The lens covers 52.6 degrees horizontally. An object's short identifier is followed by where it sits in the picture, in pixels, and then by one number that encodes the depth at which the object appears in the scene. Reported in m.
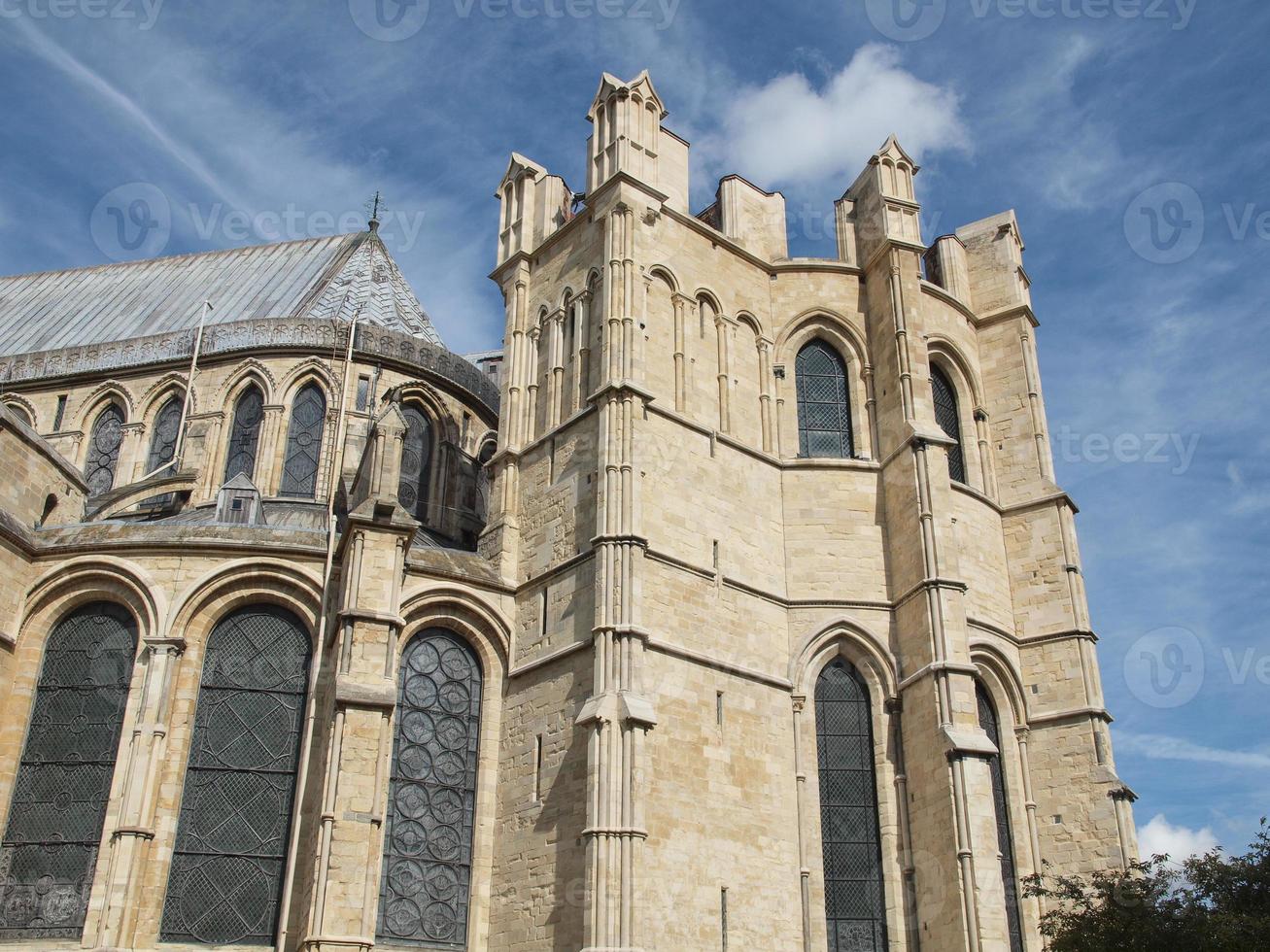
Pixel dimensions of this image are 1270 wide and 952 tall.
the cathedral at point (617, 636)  16.97
